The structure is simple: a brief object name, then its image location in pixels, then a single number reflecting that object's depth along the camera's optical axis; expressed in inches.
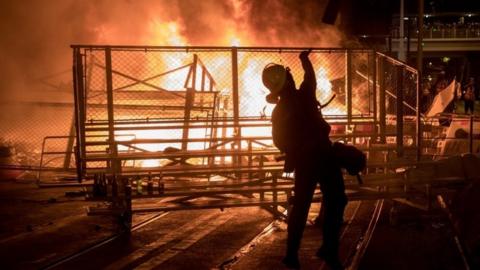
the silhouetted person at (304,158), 231.3
